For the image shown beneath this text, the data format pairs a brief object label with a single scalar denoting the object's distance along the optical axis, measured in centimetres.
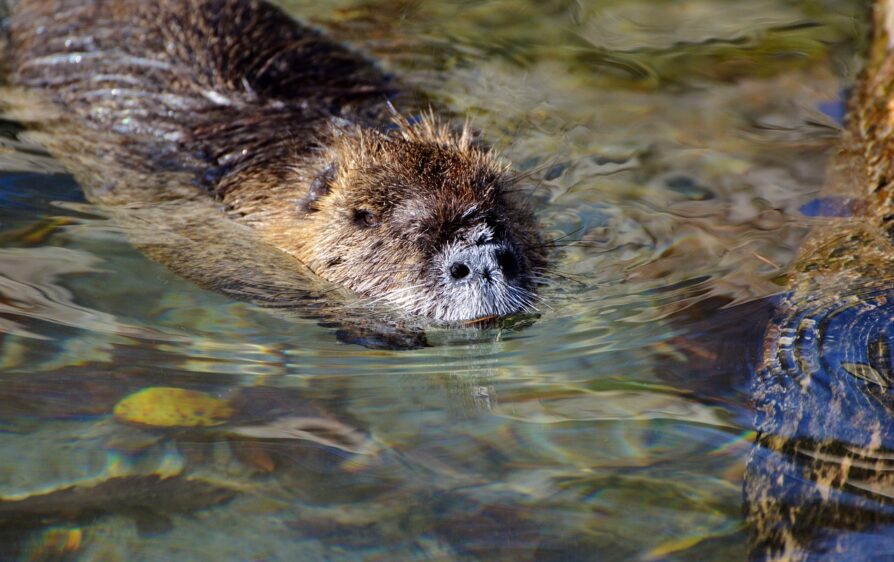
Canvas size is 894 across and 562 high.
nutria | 627
